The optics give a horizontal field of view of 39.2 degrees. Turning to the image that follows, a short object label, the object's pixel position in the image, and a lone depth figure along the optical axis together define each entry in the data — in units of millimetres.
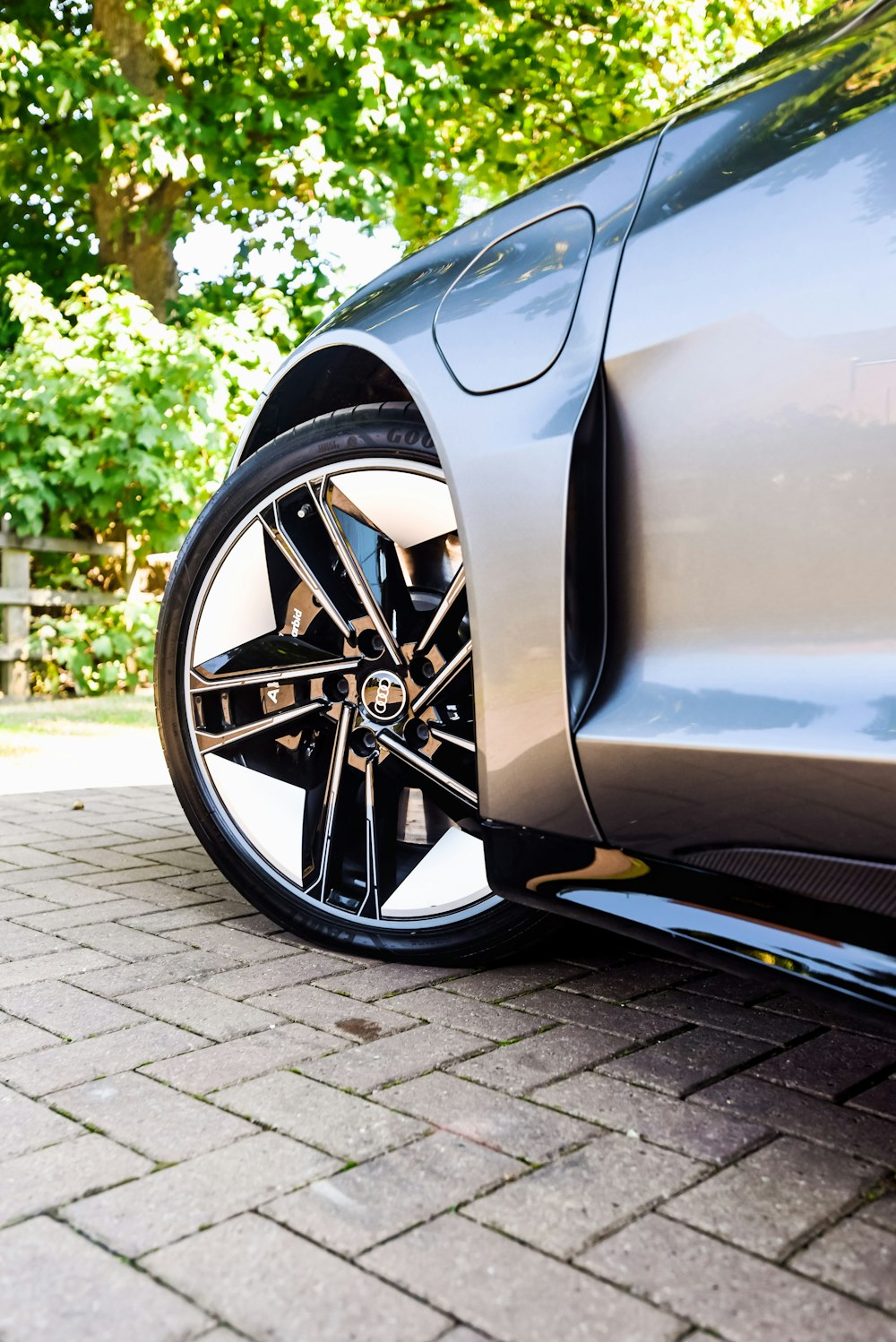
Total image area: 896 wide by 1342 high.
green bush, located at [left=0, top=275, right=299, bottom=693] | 7977
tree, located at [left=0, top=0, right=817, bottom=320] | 8961
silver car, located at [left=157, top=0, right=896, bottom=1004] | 1443
